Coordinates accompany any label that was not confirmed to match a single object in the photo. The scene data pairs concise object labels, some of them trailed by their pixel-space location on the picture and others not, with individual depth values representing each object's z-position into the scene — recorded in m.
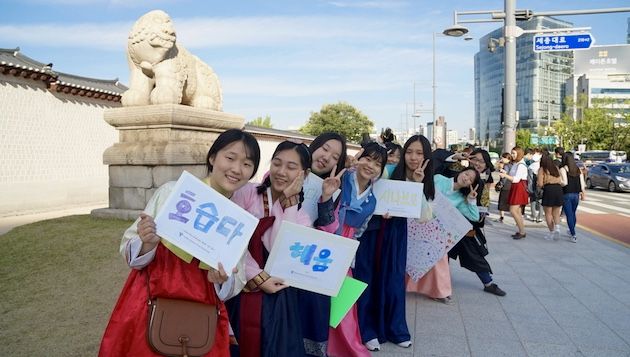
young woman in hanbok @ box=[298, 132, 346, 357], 2.76
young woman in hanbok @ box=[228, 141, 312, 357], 2.32
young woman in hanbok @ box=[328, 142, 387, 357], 3.26
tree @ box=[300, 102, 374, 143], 54.78
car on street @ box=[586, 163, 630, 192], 20.09
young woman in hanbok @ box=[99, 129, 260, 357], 1.94
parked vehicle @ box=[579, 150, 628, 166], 30.39
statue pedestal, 7.49
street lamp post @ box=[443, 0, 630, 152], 9.87
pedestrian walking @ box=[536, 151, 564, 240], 8.30
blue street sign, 10.48
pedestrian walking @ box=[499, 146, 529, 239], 8.81
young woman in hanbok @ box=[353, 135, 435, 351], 3.68
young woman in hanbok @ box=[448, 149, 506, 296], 5.09
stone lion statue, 7.59
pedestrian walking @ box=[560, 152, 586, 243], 8.47
